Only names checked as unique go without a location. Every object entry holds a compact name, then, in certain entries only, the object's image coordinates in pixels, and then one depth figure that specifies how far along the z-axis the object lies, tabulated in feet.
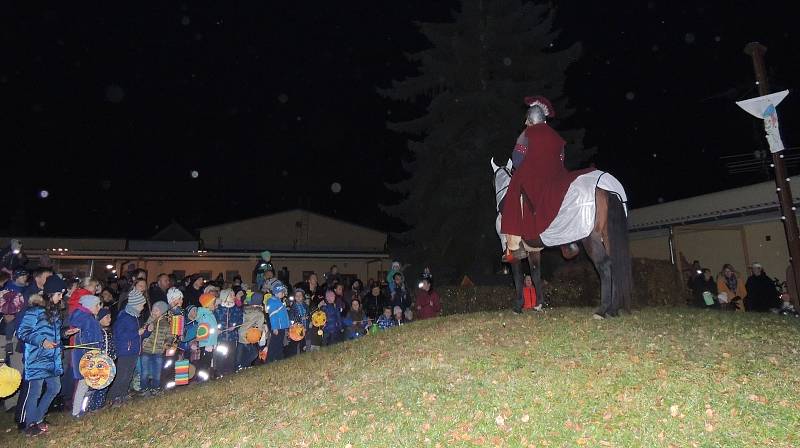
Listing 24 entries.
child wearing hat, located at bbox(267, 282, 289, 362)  38.52
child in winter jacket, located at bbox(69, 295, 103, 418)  28.40
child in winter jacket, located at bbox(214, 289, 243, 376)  35.70
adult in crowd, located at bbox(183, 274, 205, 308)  42.58
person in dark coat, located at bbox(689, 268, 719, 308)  46.09
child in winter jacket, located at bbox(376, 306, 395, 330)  47.01
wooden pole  42.19
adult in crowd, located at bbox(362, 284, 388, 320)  49.90
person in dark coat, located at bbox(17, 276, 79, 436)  25.61
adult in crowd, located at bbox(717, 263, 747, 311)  46.41
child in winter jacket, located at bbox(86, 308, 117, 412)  29.19
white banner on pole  42.91
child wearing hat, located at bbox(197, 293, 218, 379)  35.09
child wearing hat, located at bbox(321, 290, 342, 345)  44.19
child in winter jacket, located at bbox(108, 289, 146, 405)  30.37
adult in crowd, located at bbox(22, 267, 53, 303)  31.75
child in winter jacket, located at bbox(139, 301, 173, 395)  32.60
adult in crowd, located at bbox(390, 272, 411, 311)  49.11
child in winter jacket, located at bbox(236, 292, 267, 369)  36.32
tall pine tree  69.41
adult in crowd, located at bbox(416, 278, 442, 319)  48.96
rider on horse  26.99
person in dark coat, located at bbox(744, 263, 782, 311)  43.34
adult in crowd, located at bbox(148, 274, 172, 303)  39.73
